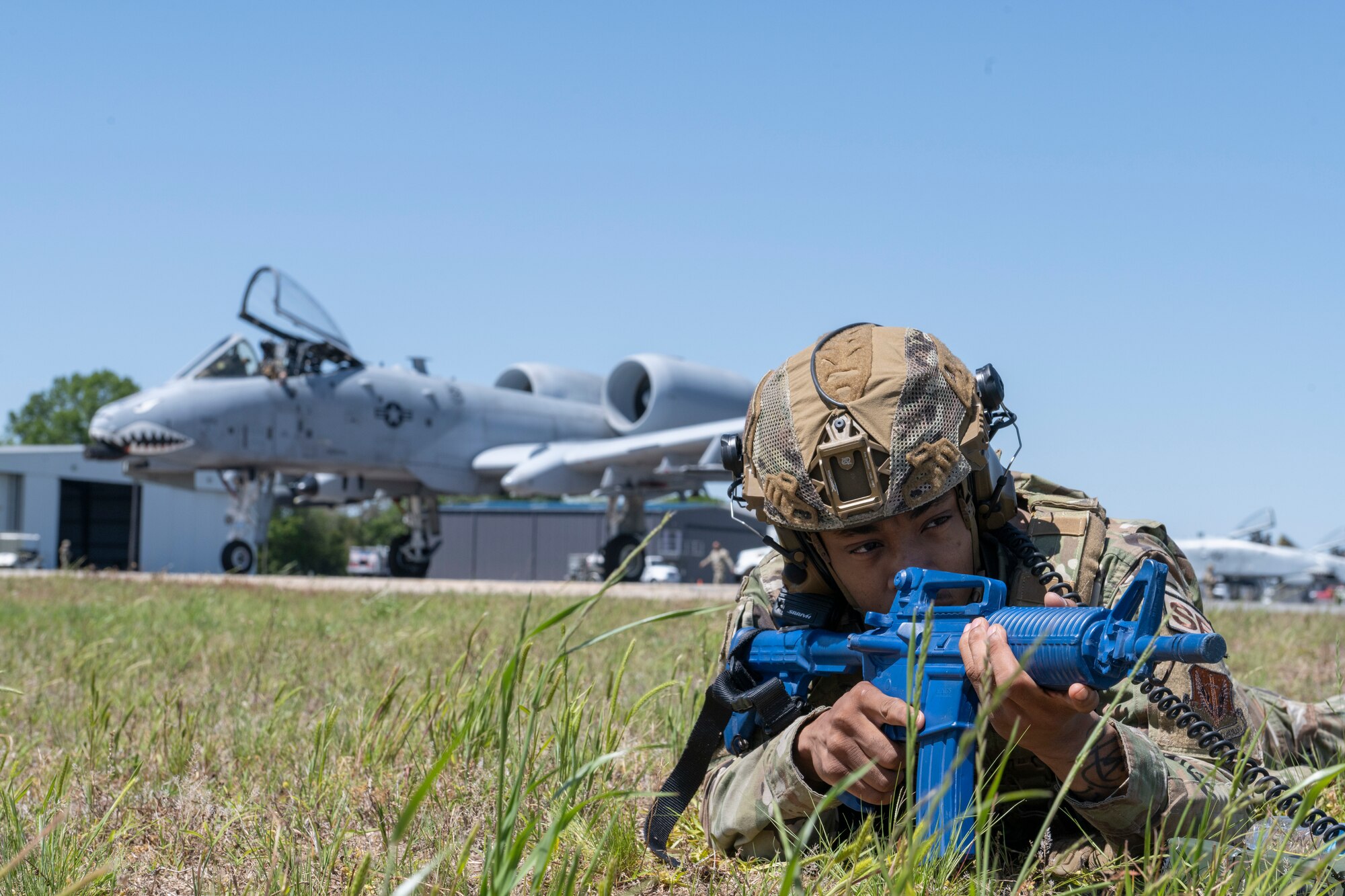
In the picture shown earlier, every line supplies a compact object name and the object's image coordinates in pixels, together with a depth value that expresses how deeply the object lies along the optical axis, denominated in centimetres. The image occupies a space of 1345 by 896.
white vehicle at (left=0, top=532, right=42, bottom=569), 3058
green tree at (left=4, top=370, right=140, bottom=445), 6712
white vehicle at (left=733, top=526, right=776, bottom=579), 2898
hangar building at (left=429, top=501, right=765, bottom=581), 3941
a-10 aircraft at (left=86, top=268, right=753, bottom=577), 1703
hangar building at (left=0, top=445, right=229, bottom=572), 3703
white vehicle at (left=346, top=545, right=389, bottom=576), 5247
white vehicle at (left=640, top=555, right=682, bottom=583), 3337
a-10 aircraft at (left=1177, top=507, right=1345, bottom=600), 3322
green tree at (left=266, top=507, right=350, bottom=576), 4331
